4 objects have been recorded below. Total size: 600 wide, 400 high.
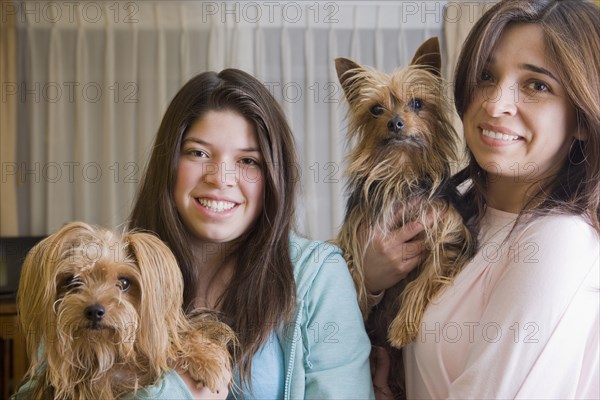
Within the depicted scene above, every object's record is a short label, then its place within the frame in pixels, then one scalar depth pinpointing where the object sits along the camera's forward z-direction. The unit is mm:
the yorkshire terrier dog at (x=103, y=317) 1367
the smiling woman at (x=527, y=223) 1476
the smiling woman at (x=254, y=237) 1661
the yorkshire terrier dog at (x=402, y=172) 1864
